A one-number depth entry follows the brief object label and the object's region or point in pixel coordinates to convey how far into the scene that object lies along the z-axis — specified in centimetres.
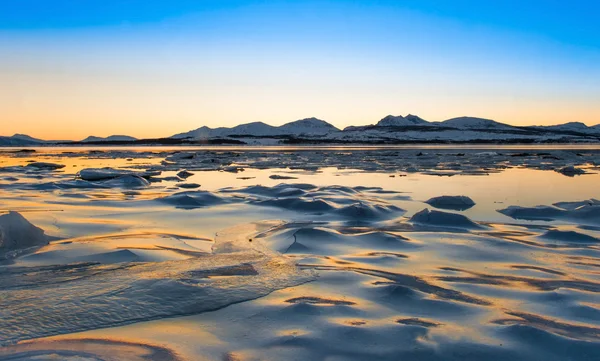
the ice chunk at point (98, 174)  1302
